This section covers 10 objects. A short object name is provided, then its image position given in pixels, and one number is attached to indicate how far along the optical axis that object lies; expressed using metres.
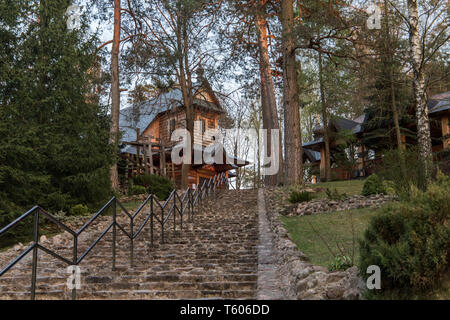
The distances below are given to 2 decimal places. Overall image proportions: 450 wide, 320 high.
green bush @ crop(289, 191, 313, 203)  13.67
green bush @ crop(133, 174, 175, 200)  17.77
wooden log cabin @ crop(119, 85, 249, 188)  23.06
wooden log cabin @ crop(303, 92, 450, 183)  22.67
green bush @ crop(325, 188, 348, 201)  12.90
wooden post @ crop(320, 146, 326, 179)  29.38
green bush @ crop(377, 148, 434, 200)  9.83
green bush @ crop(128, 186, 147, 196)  18.00
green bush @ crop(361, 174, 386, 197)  12.91
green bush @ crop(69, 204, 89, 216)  11.59
